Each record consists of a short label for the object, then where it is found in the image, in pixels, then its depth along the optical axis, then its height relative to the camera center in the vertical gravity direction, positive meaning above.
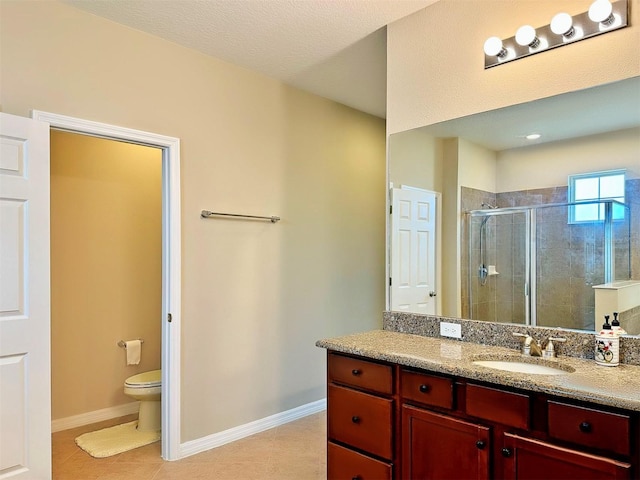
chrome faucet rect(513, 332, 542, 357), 1.94 -0.45
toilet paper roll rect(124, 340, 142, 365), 3.65 -0.87
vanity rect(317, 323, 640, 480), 1.45 -0.65
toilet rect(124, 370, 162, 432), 3.22 -1.10
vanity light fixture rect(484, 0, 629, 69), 1.84 +0.94
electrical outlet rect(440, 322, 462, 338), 2.31 -0.45
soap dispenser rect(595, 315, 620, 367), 1.77 -0.41
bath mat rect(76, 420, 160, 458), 2.96 -1.37
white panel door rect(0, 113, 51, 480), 2.17 -0.28
